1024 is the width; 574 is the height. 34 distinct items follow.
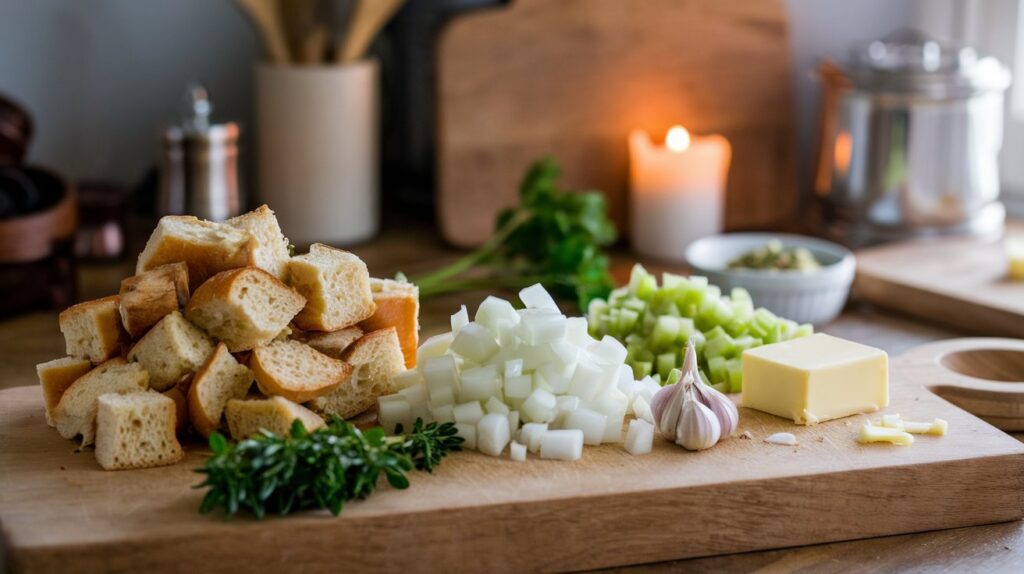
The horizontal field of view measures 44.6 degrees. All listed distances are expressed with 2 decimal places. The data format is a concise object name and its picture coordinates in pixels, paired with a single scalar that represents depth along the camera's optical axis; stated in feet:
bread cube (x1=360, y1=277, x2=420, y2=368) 5.00
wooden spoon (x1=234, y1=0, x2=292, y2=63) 7.57
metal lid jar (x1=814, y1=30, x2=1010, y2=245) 7.44
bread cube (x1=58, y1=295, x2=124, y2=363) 4.62
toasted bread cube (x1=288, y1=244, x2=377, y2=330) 4.64
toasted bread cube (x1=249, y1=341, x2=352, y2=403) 4.46
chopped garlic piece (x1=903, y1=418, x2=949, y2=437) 4.65
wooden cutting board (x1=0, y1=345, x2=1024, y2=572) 3.86
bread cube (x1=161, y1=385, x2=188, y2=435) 4.46
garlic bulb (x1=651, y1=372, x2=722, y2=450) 4.43
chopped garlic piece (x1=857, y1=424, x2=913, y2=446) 4.54
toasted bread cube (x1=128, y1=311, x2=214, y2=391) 4.44
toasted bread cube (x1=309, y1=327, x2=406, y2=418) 4.76
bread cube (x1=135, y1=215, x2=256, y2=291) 4.60
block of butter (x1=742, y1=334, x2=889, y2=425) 4.69
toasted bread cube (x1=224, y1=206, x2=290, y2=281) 4.65
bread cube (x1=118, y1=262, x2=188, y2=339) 4.49
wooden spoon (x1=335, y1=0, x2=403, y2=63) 7.68
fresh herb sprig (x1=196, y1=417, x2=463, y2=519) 3.92
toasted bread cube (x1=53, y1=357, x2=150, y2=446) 4.47
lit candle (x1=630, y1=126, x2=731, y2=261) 7.77
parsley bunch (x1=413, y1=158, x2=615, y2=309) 6.62
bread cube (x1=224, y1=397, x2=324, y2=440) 4.36
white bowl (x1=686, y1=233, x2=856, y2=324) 6.38
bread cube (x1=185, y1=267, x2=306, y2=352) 4.41
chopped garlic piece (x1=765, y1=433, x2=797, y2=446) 4.54
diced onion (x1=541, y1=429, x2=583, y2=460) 4.38
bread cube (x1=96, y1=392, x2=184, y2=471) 4.28
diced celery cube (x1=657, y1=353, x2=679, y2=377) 5.30
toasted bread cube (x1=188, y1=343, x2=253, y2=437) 4.42
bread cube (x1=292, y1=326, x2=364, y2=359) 4.77
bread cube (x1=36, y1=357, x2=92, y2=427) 4.68
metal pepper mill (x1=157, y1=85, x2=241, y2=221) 7.59
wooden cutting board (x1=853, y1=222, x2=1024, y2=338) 6.47
